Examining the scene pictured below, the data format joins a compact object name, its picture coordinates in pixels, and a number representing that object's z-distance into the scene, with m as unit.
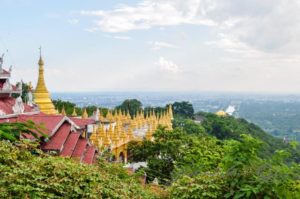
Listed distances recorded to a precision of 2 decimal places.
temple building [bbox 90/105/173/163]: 19.05
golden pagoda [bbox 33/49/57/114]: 18.97
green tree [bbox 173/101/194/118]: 72.52
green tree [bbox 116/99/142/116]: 63.56
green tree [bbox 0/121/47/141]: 9.66
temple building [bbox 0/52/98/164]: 11.26
